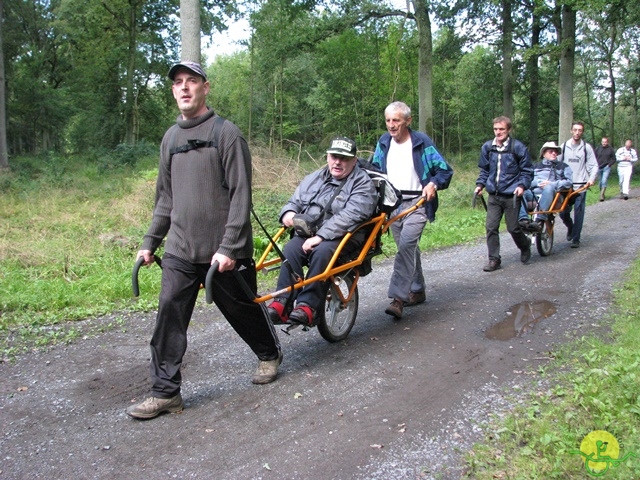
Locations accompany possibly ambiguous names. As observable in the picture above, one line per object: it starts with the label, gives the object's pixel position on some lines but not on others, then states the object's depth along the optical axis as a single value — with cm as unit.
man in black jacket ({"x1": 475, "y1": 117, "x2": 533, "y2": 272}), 836
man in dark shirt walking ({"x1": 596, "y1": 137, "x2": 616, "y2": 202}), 1866
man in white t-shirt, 600
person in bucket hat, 938
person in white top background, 1844
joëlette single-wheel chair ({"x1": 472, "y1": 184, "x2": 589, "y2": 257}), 916
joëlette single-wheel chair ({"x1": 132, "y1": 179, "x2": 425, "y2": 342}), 474
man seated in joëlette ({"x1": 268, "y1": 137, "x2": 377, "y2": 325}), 468
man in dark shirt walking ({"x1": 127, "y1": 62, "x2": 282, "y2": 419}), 385
